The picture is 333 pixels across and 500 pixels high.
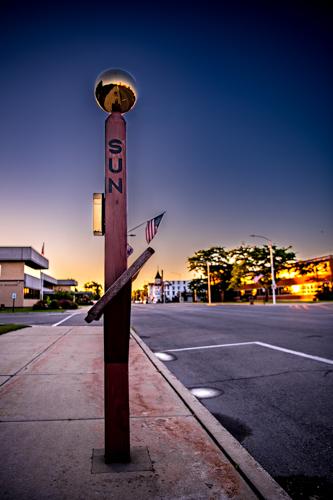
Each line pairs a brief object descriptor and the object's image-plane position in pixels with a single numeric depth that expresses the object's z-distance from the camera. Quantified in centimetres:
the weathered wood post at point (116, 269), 236
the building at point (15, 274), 4184
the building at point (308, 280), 5144
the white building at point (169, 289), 17288
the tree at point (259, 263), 5078
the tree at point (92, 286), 16250
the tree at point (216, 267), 7188
